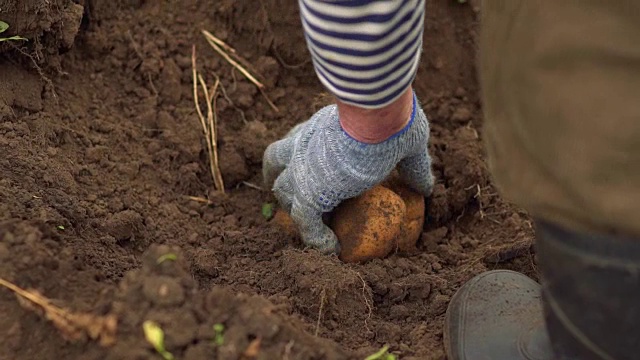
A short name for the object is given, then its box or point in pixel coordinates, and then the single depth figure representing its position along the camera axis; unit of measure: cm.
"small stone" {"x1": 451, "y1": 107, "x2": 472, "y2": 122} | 265
